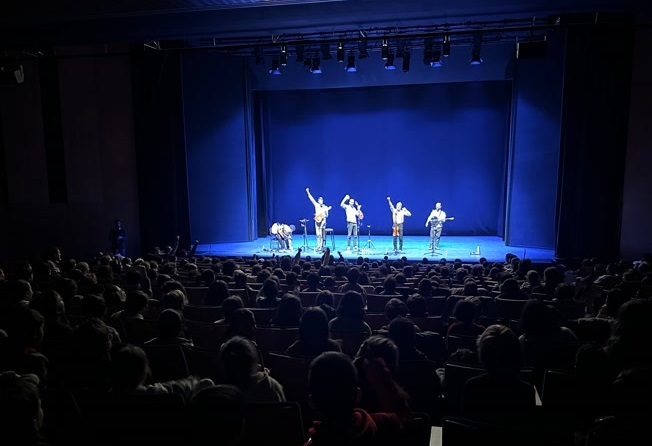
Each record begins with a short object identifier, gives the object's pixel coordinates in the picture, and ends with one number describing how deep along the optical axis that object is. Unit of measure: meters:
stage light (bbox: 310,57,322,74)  12.94
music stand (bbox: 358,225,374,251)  16.71
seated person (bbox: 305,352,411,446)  2.18
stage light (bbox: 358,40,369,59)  11.89
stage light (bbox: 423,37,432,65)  11.30
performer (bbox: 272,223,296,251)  15.80
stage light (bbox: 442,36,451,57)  10.92
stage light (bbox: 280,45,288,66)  12.19
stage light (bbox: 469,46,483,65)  11.54
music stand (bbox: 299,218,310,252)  16.44
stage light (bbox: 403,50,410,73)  12.33
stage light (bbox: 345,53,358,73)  12.48
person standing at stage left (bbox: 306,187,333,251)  16.23
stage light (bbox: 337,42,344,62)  11.58
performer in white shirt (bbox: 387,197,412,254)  15.60
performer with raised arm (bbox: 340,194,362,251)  16.23
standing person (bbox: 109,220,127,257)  14.52
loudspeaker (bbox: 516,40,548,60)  10.69
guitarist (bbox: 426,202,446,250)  15.23
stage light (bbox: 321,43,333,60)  12.33
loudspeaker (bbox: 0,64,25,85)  11.61
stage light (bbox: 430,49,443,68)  11.79
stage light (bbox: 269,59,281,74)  13.41
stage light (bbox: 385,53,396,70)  11.83
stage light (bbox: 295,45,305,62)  12.37
